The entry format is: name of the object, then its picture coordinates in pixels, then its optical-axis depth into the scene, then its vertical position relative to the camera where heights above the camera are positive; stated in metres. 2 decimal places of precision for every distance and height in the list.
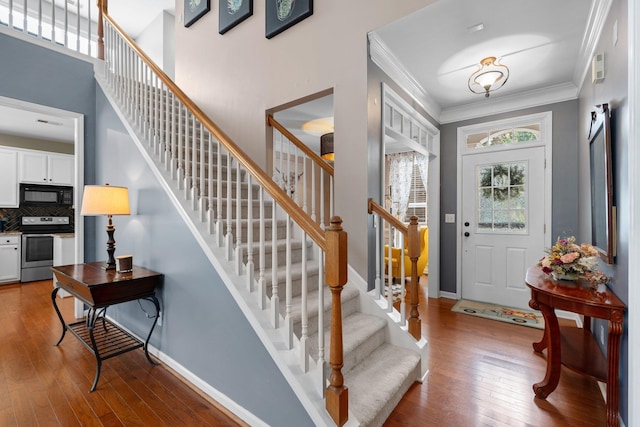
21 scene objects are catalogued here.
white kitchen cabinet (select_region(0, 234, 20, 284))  4.73 -0.71
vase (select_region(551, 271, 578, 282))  2.01 -0.43
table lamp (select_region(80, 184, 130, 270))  2.41 +0.12
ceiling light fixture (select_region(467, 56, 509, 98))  2.74 +1.46
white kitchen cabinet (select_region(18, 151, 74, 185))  5.15 +0.88
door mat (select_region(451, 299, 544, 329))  3.21 -1.18
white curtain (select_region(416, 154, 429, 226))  6.15 +1.04
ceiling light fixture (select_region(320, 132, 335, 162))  4.12 +1.00
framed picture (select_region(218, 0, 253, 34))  3.24 +2.35
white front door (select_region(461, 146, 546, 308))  3.53 -0.10
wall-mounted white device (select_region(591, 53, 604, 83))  2.04 +1.06
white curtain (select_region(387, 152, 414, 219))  6.30 +0.75
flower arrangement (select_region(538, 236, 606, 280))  1.94 -0.32
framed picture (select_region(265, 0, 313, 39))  2.76 +2.00
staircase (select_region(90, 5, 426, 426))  1.45 -0.48
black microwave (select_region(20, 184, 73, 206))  5.16 +0.38
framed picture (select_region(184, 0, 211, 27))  3.73 +2.73
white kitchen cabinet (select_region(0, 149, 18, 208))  4.92 +0.64
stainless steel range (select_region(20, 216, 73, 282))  4.92 -0.54
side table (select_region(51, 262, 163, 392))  2.11 -0.59
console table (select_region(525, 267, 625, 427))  1.62 -0.76
